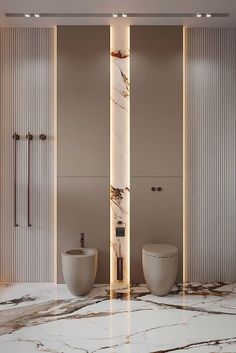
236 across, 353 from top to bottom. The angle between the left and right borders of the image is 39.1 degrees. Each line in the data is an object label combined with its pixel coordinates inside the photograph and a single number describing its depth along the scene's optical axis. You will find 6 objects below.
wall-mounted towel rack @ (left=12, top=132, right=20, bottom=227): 3.43
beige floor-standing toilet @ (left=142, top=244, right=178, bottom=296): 2.97
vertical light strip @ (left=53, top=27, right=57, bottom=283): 3.43
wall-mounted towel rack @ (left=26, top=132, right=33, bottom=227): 3.42
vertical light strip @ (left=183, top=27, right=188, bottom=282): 3.44
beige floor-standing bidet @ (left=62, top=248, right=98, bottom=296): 3.00
